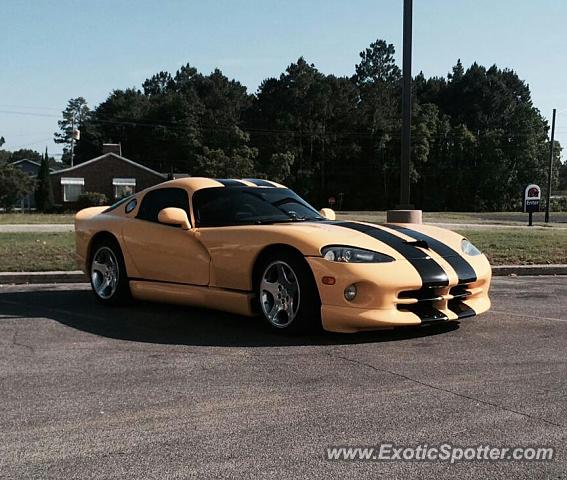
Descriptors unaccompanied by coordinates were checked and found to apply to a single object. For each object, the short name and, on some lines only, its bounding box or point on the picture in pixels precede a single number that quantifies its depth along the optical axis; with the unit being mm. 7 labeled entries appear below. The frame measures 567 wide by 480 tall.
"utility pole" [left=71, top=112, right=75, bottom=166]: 132162
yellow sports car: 5281
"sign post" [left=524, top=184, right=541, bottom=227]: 29562
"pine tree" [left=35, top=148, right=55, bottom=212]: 59688
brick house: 61969
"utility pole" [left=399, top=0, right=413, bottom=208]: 12344
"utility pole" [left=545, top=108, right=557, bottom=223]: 43906
